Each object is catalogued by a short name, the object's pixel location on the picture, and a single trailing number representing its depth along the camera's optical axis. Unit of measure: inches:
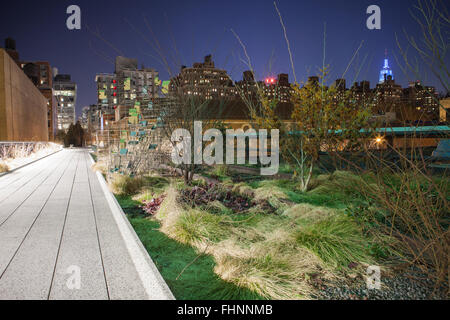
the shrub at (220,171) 286.0
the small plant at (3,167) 341.8
